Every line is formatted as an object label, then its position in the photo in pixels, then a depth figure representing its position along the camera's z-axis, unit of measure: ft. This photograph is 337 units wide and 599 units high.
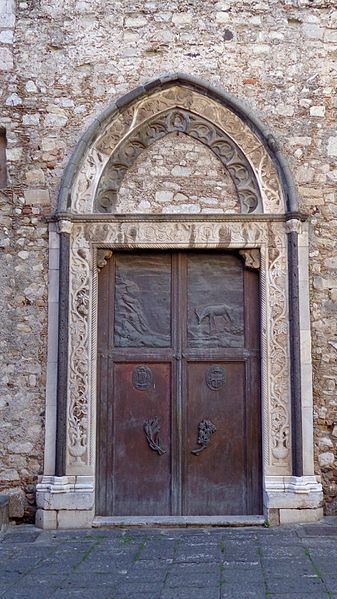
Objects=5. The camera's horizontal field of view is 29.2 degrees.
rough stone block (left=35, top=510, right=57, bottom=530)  17.84
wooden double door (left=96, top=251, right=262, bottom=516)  18.94
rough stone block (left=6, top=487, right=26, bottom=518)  18.43
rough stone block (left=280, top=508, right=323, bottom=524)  17.83
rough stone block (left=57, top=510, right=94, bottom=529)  17.89
